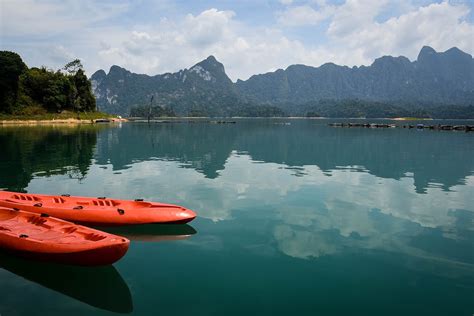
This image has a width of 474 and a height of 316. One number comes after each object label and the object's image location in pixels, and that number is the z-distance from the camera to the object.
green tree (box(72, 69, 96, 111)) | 132.38
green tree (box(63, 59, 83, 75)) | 137.88
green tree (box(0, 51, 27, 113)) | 103.33
